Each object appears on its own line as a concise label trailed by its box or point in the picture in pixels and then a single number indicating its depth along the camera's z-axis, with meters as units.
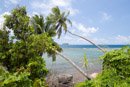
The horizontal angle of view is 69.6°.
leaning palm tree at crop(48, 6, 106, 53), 12.61
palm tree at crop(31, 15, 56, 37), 11.38
